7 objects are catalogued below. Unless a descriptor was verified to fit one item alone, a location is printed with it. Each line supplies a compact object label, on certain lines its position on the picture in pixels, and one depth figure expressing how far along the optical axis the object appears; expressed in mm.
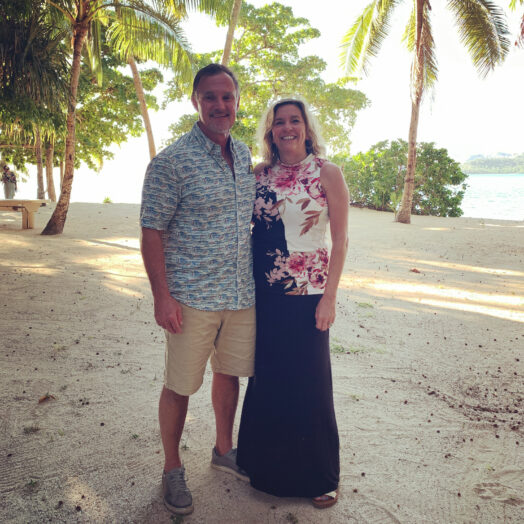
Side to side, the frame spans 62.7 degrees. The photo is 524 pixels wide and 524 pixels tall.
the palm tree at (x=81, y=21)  9508
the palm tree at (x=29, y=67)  7785
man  2178
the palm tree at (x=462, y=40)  13102
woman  2342
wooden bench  10758
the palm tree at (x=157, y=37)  10578
